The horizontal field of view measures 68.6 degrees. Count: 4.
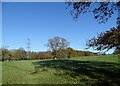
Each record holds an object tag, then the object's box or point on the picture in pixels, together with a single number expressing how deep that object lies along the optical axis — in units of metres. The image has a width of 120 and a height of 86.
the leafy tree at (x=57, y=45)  38.30
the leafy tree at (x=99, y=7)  6.06
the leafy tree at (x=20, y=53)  36.06
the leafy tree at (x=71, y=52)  37.00
